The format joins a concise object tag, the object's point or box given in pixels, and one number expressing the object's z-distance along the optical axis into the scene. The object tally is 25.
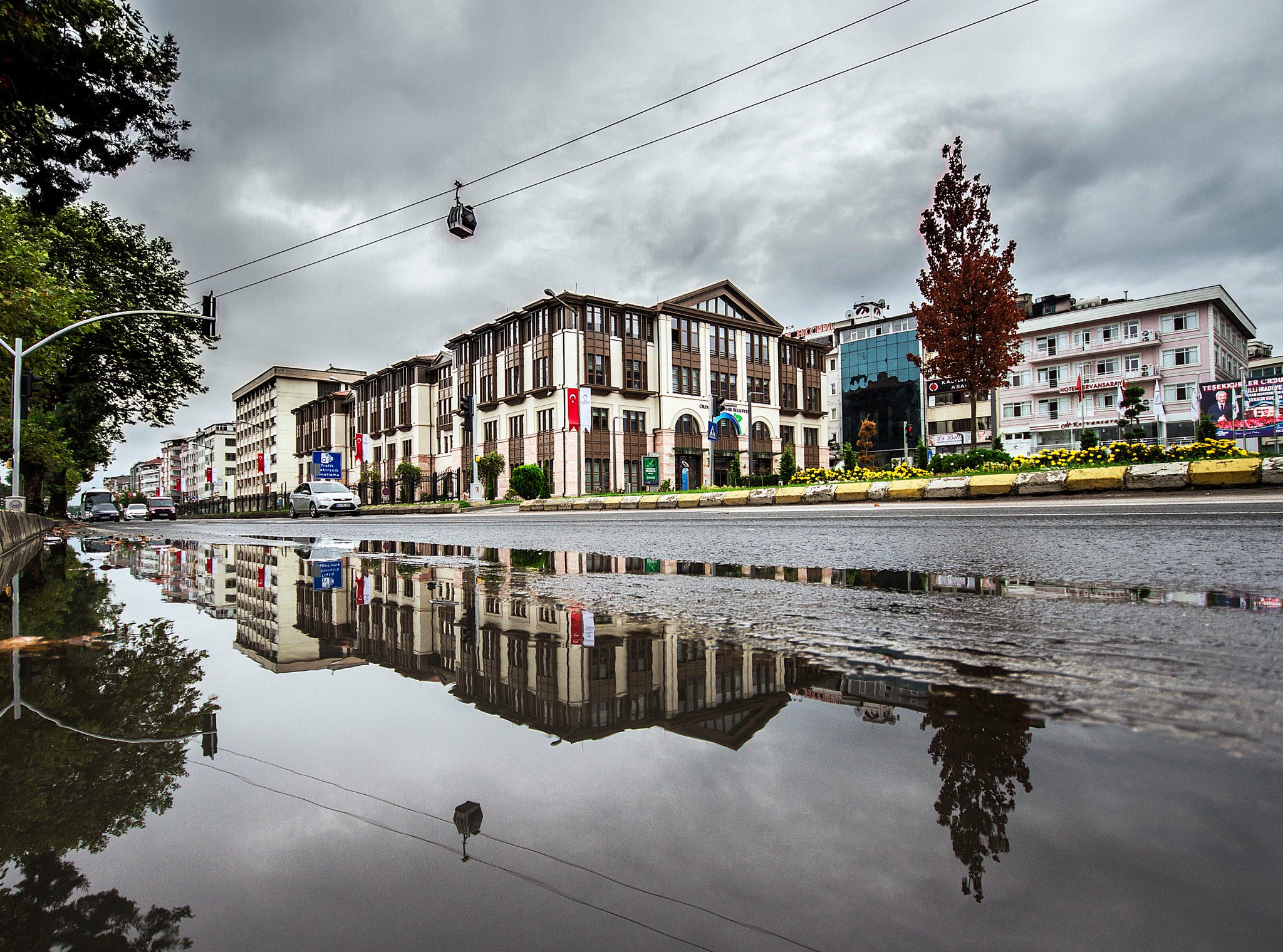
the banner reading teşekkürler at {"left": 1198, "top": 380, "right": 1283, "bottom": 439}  44.19
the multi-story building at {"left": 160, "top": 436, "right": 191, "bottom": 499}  166.75
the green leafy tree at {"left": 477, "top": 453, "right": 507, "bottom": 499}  49.91
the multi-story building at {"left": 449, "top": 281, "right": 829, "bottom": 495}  50.88
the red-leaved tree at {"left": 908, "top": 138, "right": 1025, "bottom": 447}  22.91
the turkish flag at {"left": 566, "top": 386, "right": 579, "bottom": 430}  47.69
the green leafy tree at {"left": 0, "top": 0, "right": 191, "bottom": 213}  9.36
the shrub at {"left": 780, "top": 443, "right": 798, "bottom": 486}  46.14
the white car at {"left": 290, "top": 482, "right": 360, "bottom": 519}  34.09
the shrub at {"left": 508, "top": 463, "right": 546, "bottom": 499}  39.72
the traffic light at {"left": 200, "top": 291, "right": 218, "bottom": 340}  20.86
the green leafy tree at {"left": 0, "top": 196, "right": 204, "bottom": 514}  23.20
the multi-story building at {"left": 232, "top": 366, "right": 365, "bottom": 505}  96.06
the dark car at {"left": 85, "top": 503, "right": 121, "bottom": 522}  46.52
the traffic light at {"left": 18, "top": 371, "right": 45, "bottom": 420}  17.70
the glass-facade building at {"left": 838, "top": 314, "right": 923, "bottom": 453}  79.50
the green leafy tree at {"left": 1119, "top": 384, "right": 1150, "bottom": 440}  38.12
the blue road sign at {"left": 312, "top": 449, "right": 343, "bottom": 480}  59.38
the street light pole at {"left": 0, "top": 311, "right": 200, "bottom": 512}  16.38
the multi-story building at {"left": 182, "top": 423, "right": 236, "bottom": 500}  128.25
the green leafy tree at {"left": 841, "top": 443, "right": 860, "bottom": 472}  33.59
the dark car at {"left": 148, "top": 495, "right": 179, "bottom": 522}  54.72
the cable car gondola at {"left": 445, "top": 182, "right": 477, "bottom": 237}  16.66
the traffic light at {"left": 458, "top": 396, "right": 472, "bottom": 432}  41.62
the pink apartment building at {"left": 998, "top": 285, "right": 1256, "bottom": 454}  58.28
